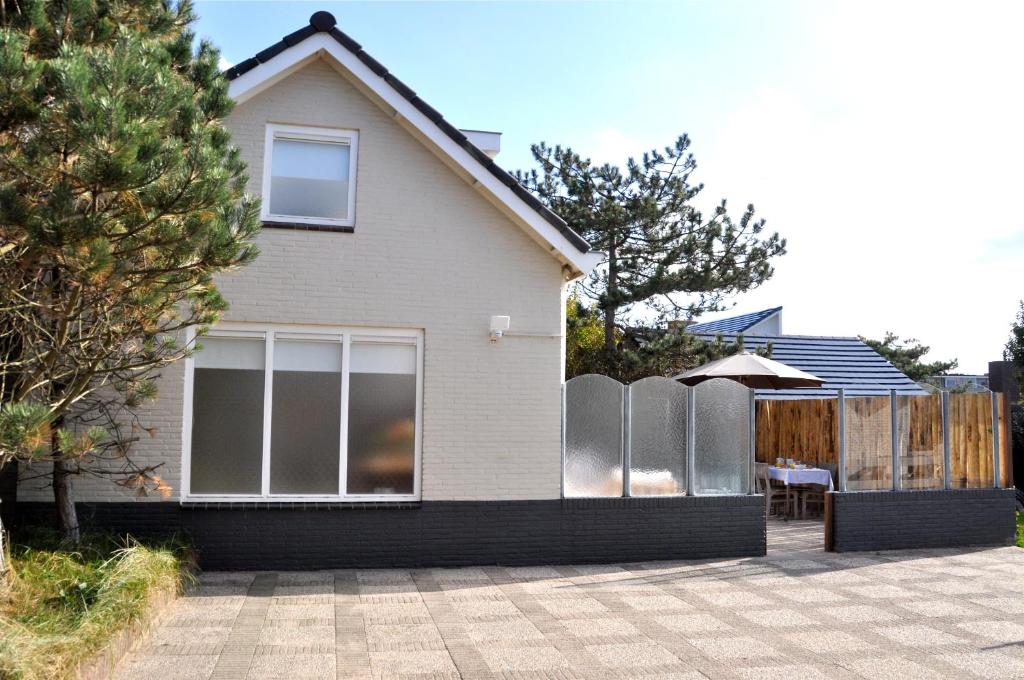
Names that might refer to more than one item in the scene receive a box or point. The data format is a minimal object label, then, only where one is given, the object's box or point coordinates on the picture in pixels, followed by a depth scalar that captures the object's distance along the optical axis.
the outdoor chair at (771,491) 14.49
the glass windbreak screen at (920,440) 11.47
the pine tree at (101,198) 4.55
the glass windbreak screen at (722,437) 10.51
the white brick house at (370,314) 9.24
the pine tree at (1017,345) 24.20
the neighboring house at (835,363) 19.39
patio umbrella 12.24
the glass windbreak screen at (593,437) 10.03
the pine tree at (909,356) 29.83
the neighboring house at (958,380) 31.53
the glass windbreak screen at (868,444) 11.23
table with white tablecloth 14.15
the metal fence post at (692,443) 10.35
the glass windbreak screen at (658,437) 10.27
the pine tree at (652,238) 18.58
